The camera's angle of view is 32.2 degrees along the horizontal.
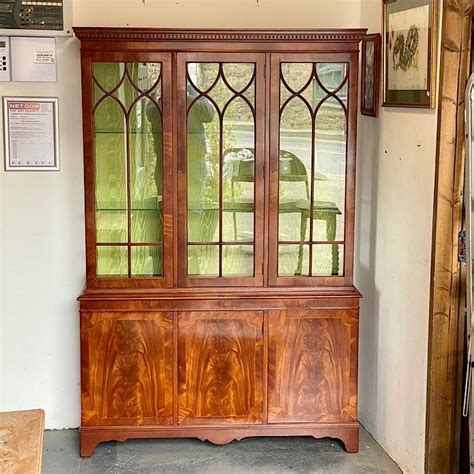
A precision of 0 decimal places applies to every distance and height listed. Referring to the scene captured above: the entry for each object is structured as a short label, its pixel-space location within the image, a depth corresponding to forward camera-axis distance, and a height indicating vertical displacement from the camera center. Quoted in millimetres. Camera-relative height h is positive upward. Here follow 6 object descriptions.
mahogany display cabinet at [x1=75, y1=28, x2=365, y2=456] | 3629 -450
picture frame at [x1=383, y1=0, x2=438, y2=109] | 3146 +396
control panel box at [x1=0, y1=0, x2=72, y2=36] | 3773 +605
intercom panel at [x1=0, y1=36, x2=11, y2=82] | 3814 +410
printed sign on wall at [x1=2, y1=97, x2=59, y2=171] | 3881 +77
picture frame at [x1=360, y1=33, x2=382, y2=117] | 3758 +351
